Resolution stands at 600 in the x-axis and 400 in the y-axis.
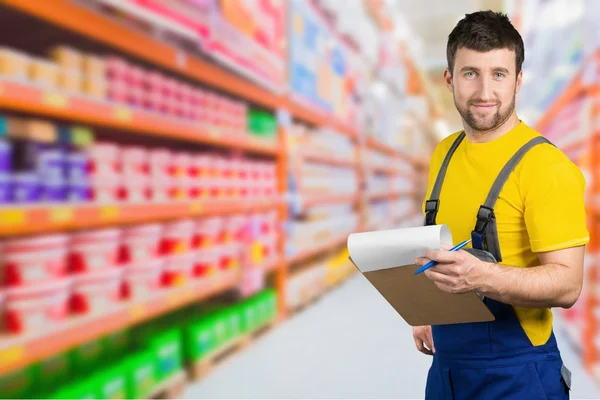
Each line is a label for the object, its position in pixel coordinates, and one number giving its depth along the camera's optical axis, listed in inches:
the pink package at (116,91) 85.8
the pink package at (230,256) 120.6
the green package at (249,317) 129.7
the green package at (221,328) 116.3
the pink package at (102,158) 82.3
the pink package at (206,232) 112.7
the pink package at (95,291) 79.7
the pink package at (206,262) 112.2
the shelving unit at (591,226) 110.8
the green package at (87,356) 91.3
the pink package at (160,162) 95.9
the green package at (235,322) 123.7
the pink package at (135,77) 89.7
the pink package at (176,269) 101.7
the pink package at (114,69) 85.9
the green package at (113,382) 81.3
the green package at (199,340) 107.3
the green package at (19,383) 79.2
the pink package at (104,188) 82.2
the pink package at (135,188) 89.4
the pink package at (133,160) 89.5
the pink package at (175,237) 102.0
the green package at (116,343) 99.8
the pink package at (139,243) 91.7
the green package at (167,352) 96.2
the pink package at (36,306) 68.1
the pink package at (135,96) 90.4
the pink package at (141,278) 90.5
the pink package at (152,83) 94.1
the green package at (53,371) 83.5
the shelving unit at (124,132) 67.1
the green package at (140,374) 87.9
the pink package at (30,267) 69.2
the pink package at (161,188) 96.2
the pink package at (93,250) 80.4
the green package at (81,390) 74.9
